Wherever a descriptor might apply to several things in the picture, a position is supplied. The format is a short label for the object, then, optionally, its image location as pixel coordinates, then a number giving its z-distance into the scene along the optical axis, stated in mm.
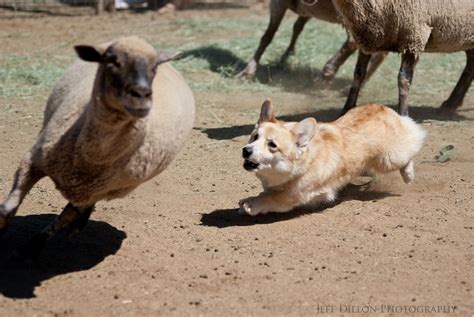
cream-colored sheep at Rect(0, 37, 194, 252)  8727
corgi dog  11484
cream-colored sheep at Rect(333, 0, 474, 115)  16078
